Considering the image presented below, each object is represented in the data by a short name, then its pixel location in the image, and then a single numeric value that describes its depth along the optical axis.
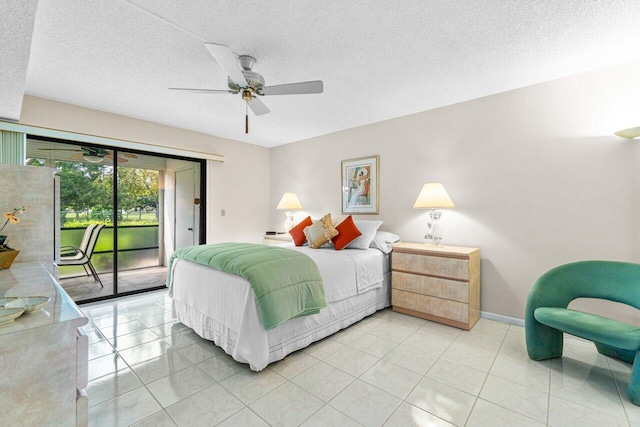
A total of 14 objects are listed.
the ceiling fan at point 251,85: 2.10
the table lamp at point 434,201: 3.10
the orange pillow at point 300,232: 3.91
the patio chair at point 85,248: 3.69
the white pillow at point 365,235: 3.47
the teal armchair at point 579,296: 1.87
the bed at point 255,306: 2.07
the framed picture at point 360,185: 4.06
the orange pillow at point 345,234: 3.45
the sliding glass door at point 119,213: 3.59
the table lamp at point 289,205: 4.78
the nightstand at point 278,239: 4.54
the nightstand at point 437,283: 2.81
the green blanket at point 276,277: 2.03
